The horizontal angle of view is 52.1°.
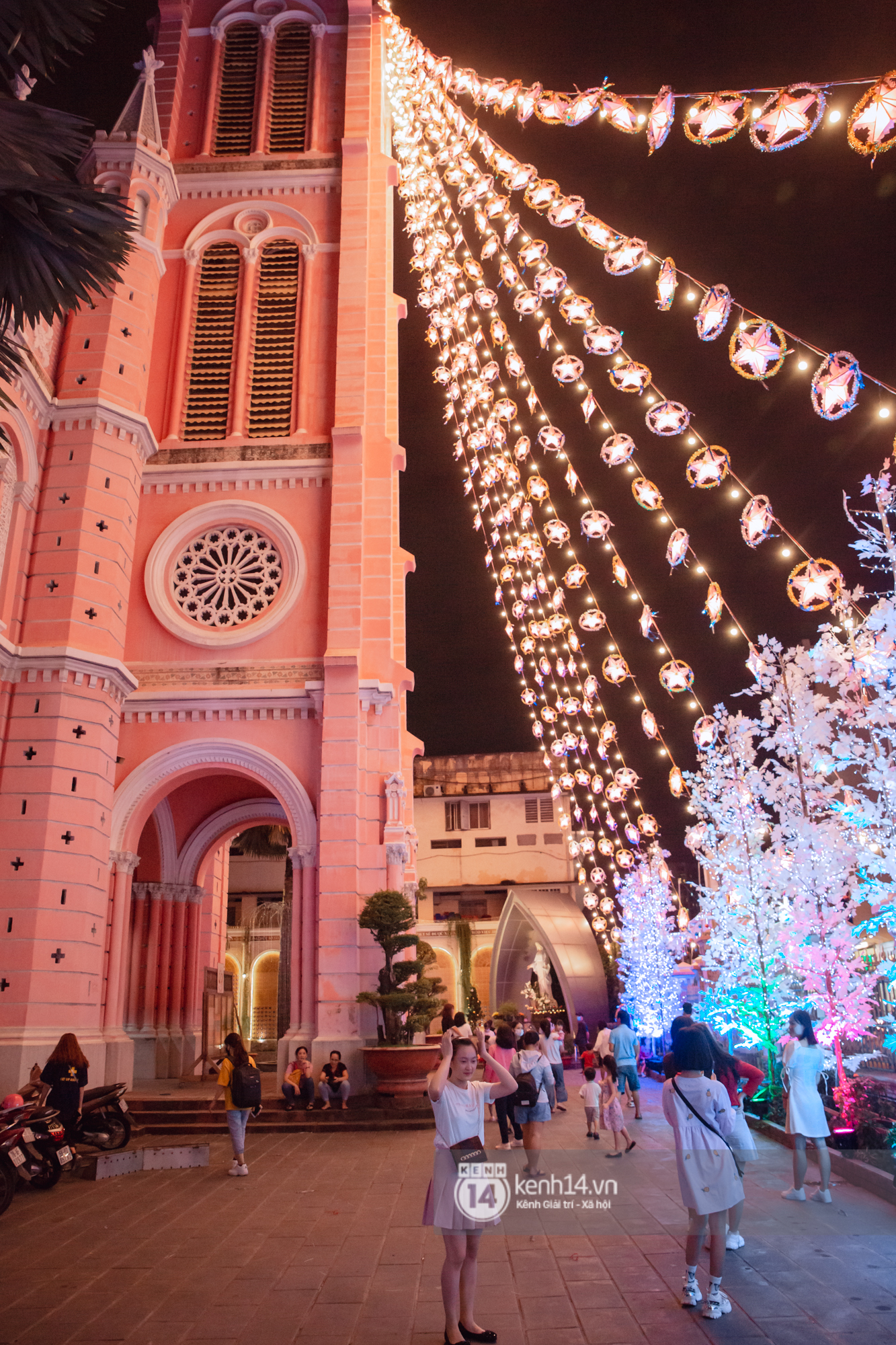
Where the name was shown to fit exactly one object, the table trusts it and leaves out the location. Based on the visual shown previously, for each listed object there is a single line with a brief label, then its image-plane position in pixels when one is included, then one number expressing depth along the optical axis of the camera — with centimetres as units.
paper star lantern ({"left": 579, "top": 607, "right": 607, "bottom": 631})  1282
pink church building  1466
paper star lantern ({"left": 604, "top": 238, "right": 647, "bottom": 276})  781
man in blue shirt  1230
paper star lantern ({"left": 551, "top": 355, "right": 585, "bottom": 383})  987
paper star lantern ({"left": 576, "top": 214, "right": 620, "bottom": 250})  820
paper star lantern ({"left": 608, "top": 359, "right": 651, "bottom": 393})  872
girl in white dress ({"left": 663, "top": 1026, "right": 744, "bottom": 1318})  507
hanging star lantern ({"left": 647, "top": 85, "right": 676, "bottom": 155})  671
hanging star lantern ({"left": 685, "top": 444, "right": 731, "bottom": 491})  822
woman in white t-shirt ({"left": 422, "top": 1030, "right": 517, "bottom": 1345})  458
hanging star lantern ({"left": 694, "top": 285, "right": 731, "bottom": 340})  696
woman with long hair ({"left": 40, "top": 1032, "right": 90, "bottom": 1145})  1022
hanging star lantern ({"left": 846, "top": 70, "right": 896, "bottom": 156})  537
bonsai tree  1467
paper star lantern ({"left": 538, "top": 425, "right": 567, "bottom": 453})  1116
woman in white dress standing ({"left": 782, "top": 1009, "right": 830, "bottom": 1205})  771
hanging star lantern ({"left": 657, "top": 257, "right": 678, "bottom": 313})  762
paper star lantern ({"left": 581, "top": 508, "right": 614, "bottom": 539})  1094
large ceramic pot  1419
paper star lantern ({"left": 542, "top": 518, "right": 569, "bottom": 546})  1292
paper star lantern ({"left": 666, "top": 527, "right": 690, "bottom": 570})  917
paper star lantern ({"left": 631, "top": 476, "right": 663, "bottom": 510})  979
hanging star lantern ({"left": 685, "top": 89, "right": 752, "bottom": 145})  630
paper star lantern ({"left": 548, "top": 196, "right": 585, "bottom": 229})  839
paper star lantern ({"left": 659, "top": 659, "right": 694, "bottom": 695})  1134
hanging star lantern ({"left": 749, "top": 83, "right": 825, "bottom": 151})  587
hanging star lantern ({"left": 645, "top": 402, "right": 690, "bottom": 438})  820
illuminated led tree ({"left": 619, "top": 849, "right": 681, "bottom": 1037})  2870
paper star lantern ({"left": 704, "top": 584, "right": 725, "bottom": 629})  968
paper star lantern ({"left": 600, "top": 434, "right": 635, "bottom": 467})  934
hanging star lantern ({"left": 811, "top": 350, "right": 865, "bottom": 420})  631
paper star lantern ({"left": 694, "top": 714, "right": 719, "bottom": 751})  1120
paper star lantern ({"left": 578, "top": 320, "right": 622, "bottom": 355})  879
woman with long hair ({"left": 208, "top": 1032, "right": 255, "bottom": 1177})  948
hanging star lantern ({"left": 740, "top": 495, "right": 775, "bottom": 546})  791
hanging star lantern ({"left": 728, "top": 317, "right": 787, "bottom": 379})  686
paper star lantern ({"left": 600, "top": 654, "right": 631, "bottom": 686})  1312
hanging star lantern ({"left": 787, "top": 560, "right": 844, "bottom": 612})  779
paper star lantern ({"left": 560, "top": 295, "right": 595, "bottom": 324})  905
